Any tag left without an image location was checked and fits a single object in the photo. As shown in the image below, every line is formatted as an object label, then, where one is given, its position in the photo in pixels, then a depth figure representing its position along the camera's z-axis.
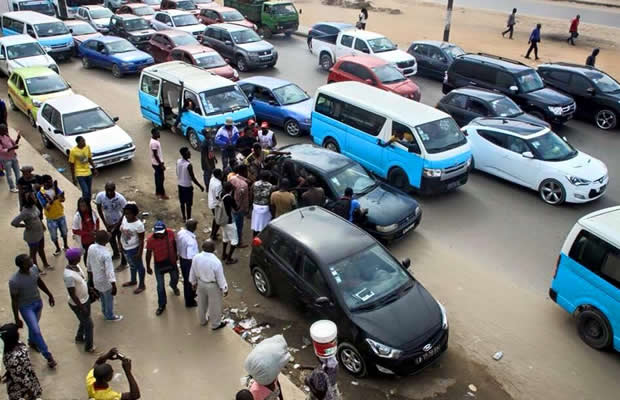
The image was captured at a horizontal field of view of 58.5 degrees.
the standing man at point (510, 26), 30.77
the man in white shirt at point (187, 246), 7.89
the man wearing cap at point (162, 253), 7.68
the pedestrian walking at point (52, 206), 8.93
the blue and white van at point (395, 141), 12.27
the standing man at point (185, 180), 10.64
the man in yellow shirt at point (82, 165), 11.05
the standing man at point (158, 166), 11.80
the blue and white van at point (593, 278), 7.79
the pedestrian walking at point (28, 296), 6.60
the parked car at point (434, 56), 21.25
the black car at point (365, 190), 10.42
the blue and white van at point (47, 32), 23.11
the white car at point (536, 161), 12.18
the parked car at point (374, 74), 17.97
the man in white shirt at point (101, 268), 7.17
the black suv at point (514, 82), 16.28
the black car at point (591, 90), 16.67
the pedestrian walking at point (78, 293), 6.63
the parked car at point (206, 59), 19.39
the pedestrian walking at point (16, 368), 5.59
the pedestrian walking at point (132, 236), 7.98
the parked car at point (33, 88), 16.31
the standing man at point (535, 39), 24.81
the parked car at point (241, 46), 21.94
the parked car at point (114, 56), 21.30
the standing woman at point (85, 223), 8.50
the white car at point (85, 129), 13.47
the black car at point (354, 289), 7.20
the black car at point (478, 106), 15.14
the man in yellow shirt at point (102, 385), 5.06
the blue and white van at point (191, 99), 14.53
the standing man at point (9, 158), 11.16
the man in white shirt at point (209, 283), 7.44
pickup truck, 21.02
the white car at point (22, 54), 19.72
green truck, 28.05
